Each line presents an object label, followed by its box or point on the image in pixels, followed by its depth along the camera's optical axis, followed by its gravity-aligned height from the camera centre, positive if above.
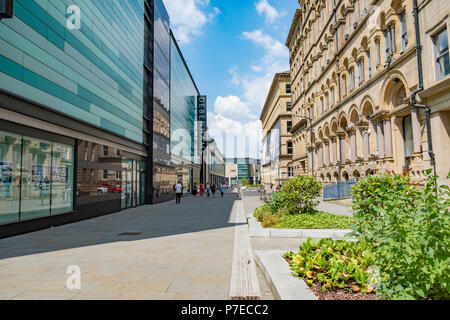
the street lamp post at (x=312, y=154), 40.44 +3.38
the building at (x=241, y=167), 140.27 +6.22
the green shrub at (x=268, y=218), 10.36 -1.42
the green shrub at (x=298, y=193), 11.60 -0.58
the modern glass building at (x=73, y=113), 10.59 +3.44
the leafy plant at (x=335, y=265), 4.16 -1.37
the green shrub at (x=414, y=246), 2.92 -0.72
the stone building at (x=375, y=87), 14.88 +6.57
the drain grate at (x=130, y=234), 10.69 -1.94
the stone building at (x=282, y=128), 65.31 +11.77
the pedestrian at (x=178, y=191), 26.62 -1.00
